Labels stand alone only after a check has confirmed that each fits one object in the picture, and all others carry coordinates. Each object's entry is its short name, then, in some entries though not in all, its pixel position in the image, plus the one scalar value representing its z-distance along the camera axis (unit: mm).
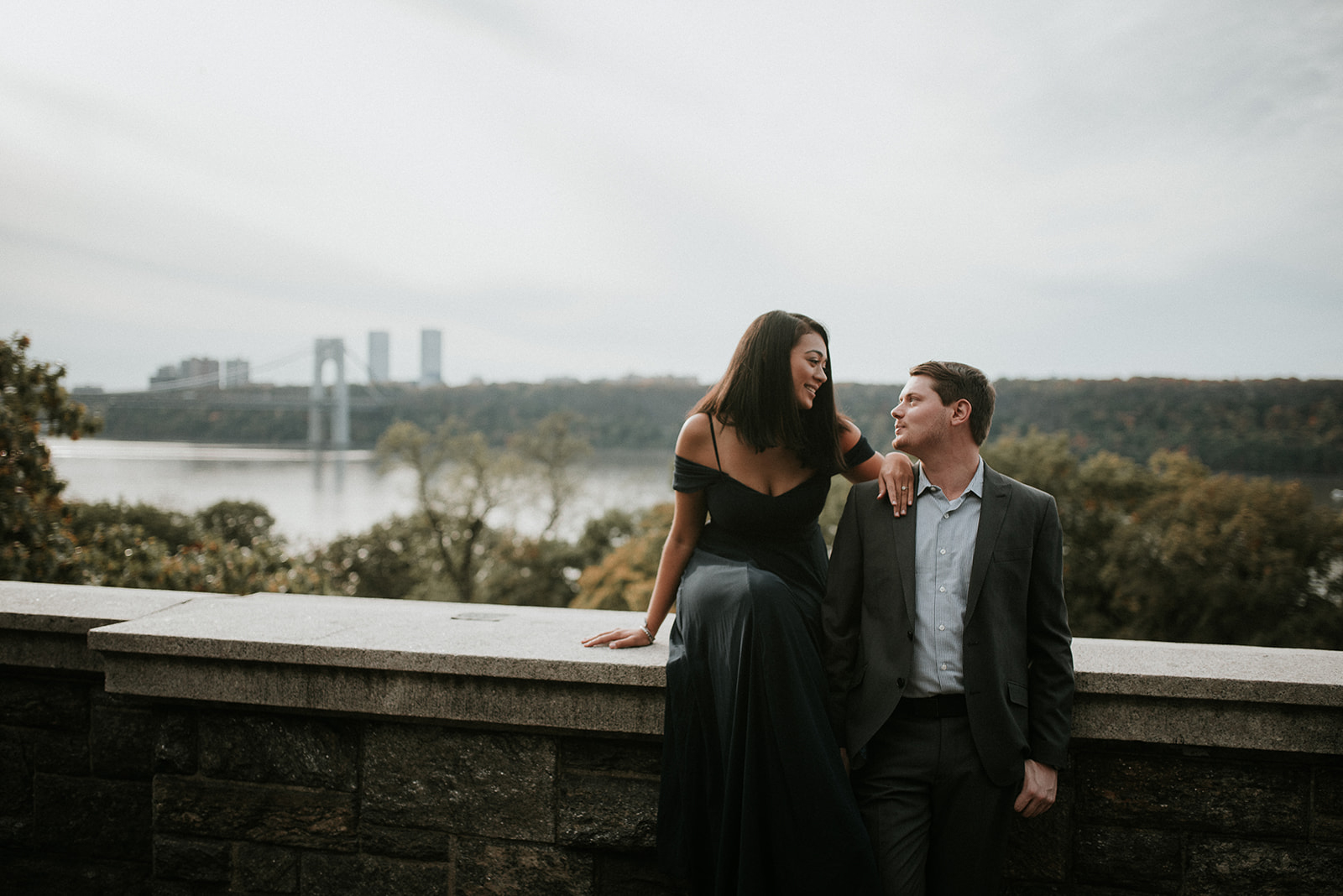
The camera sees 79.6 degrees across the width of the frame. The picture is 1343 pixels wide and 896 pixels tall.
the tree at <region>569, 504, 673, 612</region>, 19906
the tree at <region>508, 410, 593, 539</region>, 29312
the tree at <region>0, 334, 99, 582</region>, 5555
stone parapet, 1808
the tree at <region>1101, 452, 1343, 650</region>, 18438
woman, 1738
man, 1704
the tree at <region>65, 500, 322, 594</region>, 6699
